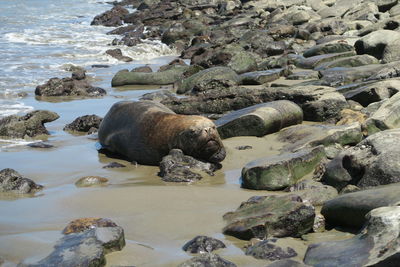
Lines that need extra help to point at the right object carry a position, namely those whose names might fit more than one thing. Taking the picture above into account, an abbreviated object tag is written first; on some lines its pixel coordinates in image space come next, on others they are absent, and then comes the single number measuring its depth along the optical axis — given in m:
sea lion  13.31
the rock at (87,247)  7.56
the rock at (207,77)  23.09
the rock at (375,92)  16.84
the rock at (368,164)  9.72
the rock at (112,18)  59.28
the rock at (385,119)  12.77
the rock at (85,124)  17.39
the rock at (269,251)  7.84
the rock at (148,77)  25.87
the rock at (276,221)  8.54
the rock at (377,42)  24.55
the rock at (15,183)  11.60
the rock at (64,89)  23.42
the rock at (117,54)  35.07
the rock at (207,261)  7.17
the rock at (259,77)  22.78
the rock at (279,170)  11.12
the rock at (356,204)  8.29
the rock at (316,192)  10.00
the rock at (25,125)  16.62
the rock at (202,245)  8.19
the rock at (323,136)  12.87
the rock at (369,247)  6.61
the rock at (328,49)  27.55
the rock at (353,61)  22.91
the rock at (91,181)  12.23
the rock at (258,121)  15.12
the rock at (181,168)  12.35
